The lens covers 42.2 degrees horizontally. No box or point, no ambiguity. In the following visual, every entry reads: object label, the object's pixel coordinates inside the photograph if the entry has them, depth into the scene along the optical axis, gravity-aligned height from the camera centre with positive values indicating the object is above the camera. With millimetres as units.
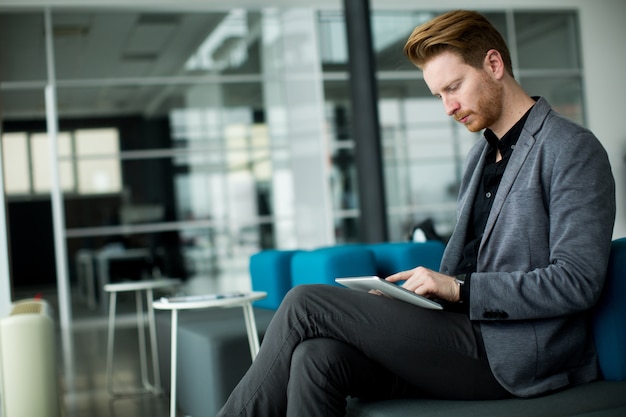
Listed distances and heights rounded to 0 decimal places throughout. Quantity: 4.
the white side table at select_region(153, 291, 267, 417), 3363 -270
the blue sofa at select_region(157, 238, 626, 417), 2035 -436
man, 1965 -202
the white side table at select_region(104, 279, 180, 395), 5071 -658
